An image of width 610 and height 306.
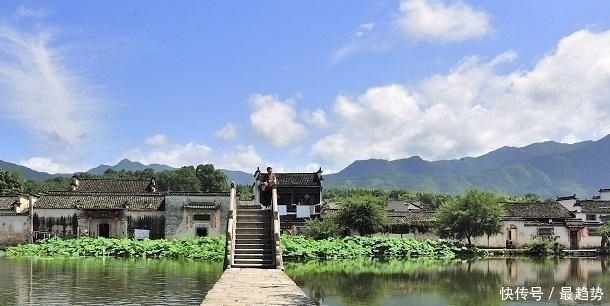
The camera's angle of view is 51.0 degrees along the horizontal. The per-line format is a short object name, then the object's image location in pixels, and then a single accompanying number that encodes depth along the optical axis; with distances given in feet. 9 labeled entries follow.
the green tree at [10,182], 195.62
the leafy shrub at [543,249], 150.36
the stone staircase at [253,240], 58.65
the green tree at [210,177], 306.55
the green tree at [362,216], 137.39
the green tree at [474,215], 144.46
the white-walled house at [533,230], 161.79
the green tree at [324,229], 137.08
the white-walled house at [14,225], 146.00
